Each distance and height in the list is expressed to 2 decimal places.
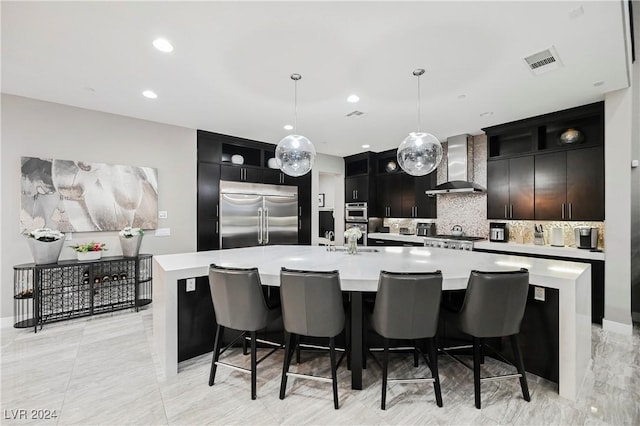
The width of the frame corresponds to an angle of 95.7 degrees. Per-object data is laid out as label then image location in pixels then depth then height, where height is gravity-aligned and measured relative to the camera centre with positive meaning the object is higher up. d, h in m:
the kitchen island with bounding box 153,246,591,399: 2.15 -0.49
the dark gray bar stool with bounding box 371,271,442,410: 1.93 -0.62
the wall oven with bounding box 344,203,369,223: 6.92 +0.04
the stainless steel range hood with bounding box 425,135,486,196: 5.24 +0.87
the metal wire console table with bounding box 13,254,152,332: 3.50 -0.97
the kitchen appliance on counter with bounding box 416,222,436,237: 5.94 -0.32
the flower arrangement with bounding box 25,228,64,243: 3.41 -0.24
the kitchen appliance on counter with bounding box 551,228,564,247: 4.30 -0.35
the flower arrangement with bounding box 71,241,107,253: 3.79 -0.43
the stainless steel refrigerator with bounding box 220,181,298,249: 5.48 +0.00
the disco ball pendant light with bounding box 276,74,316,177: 3.12 +0.66
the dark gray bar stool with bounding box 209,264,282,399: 2.13 -0.65
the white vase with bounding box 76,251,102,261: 3.78 -0.54
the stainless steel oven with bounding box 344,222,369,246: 6.85 -0.37
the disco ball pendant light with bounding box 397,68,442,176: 2.92 +0.63
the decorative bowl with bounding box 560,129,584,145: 4.06 +1.09
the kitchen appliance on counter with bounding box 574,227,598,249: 3.89 -0.33
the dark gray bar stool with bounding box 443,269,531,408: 2.00 -0.67
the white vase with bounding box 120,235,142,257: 4.05 -0.43
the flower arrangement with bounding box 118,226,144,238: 4.03 -0.25
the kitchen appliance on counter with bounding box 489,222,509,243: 4.88 -0.32
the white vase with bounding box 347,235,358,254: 3.27 -0.35
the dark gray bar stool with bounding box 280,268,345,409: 1.97 -0.63
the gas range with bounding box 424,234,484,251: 4.88 -0.49
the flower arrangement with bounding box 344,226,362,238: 3.30 -0.22
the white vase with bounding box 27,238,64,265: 3.43 -0.43
